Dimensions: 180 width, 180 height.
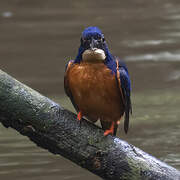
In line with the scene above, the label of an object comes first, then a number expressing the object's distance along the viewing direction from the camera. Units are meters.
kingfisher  5.68
